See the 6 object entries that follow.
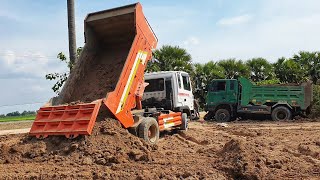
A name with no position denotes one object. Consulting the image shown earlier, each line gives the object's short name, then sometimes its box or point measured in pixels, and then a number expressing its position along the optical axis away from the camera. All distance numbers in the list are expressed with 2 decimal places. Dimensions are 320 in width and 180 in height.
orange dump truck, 6.18
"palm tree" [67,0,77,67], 11.82
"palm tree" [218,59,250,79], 25.02
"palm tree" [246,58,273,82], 25.34
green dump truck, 14.88
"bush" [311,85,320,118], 15.64
